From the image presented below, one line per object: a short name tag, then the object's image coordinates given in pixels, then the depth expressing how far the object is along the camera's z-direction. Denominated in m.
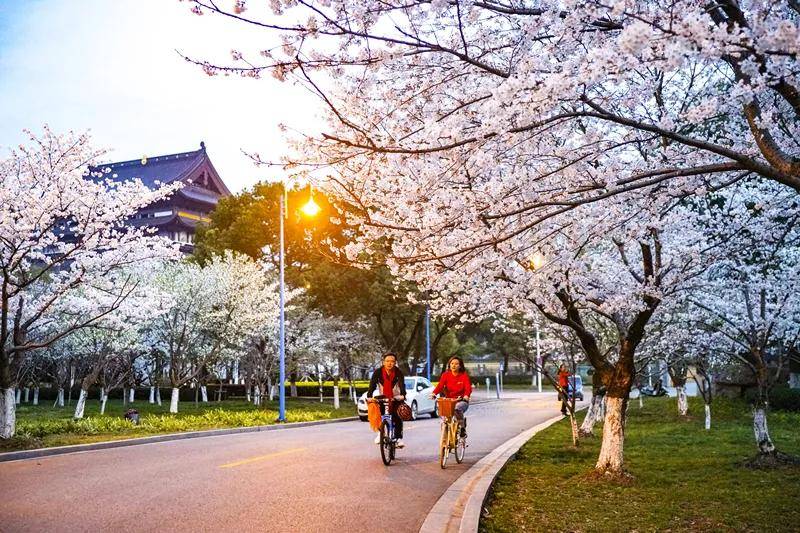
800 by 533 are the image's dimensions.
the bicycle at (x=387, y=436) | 11.67
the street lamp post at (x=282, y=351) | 23.38
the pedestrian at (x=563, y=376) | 19.95
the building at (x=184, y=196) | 61.22
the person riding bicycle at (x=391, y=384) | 12.03
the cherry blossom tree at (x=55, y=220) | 15.58
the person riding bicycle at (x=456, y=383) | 12.07
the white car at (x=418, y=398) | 26.21
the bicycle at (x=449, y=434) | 11.62
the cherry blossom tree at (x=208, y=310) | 30.38
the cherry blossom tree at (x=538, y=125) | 5.01
